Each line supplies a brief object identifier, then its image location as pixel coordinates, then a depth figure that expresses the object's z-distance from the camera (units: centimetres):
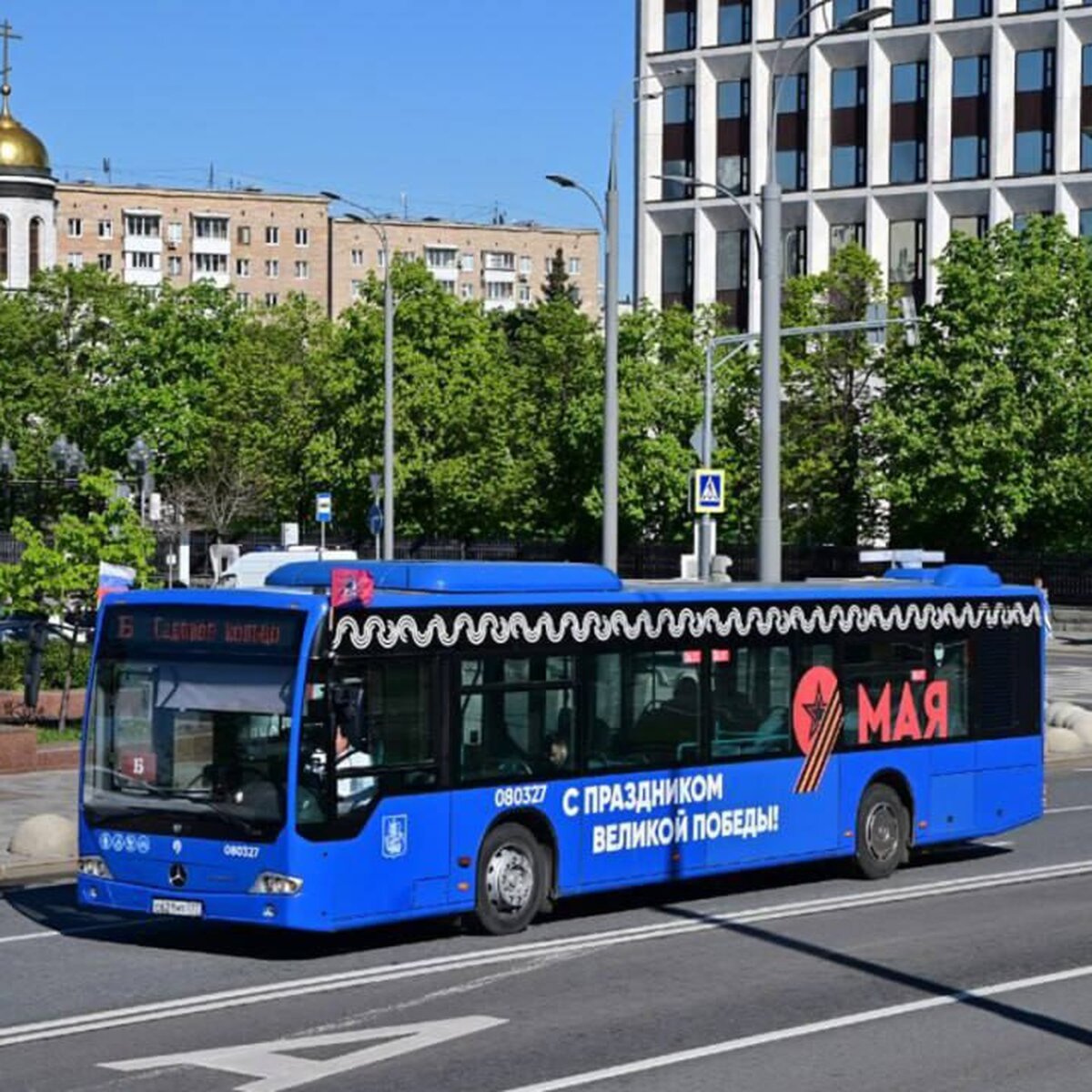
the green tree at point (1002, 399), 6238
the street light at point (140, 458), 5366
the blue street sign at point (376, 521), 6016
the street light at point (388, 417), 5334
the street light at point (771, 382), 2762
